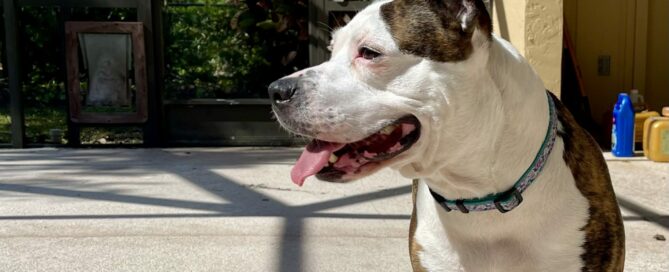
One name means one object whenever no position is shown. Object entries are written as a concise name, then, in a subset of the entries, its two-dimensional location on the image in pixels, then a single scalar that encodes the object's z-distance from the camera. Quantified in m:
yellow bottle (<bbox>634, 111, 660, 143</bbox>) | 7.21
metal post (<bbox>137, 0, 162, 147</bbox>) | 7.86
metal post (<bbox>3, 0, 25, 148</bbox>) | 7.90
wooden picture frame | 7.80
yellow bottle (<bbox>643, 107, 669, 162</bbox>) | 6.67
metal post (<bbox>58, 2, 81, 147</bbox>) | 7.85
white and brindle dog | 2.31
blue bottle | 6.89
